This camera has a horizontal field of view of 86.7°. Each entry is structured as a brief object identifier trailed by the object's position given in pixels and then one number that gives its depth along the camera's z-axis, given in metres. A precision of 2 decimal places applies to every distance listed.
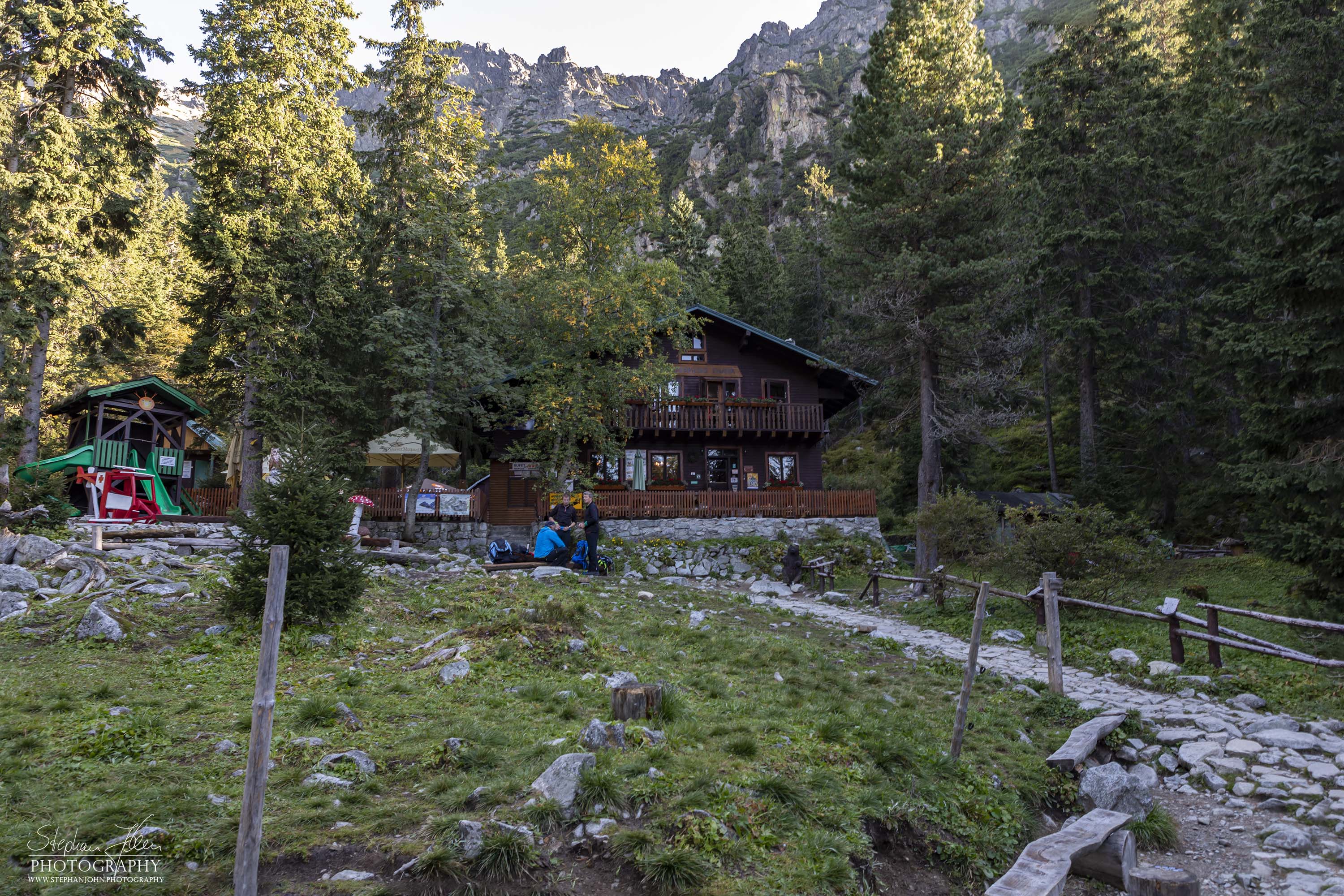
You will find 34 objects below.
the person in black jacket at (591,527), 17.78
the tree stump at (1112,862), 4.88
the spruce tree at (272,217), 23.25
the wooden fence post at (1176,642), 9.99
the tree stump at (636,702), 6.48
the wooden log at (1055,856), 4.32
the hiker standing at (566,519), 18.94
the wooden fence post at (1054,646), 8.83
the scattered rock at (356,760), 5.18
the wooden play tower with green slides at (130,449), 20.67
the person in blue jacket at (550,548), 18.06
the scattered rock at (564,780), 4.75
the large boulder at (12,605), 9.20
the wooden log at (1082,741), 6.52
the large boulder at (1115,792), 5.88
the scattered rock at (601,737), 5.70
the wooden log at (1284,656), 7.54
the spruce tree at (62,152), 19.44
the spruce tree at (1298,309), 12.55
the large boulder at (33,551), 11.77
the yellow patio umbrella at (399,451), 25.53
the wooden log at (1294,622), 8.09
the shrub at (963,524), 17.08
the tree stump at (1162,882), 4.14
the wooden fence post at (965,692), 6.22
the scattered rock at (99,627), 8.38
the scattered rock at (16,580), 10.29
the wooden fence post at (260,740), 3.53
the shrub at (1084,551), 13.54
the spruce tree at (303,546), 9.15
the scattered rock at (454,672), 7.54
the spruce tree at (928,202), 22.44
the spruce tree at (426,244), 24.28
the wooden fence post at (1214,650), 9.66
